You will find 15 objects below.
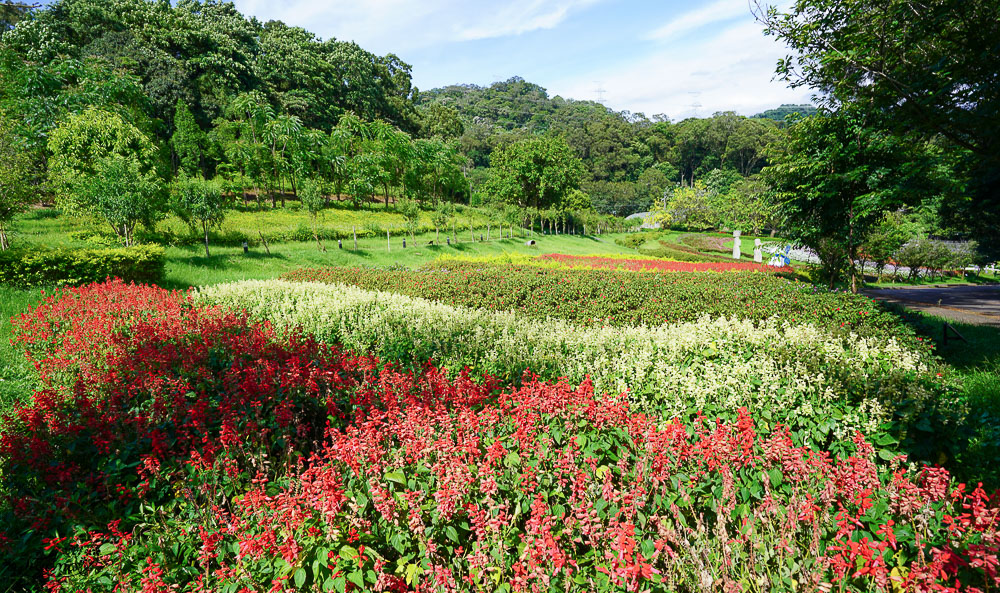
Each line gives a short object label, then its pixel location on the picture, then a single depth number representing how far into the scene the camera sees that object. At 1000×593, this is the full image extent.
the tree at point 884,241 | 19.48
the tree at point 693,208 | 57.00
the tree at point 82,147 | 15.33
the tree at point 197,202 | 16.80
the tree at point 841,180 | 10.43
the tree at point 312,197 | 21.67
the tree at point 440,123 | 69.57
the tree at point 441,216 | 27.86
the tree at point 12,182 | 11.55
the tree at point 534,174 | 46.47
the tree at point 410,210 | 25.58
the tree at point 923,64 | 5.97
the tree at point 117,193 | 13.70
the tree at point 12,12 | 44.25
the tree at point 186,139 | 33.19
